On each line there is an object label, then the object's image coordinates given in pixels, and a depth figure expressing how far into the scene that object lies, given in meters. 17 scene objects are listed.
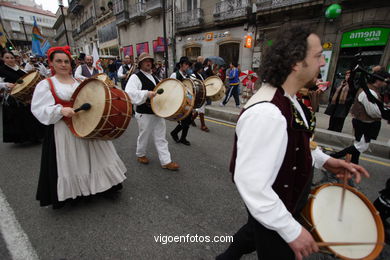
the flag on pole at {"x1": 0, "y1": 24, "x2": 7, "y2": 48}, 8.31
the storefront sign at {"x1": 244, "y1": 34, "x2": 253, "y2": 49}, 11.57
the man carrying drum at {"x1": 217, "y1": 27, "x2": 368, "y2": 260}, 0.88
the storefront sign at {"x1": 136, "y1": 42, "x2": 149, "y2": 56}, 19.86
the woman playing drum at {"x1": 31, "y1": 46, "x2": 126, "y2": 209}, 2.07
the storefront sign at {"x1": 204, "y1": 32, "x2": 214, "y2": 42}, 14.09
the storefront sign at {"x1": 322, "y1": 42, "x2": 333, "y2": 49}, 9.27
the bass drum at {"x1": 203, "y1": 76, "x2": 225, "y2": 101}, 5.48
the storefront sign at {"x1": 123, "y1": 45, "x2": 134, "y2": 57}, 22.28
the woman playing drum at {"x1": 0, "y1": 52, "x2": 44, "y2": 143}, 4.29
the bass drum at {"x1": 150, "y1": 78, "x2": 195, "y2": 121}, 3.00
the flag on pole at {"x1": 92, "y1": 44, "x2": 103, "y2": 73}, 6.53
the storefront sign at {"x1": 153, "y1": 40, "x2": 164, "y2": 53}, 17.35
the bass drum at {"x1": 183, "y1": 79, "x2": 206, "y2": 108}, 3.97
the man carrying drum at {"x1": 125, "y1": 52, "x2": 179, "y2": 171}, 3.07
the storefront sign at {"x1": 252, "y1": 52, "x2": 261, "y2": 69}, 11.87
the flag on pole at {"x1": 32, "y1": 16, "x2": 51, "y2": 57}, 9.14
